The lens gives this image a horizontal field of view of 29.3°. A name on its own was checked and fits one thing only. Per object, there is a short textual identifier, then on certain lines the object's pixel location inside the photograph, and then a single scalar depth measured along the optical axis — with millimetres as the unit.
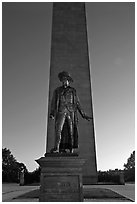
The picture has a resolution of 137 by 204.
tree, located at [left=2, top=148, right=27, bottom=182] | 36697
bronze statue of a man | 7234
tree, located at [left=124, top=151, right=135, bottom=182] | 32566
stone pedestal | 6574
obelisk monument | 20094
